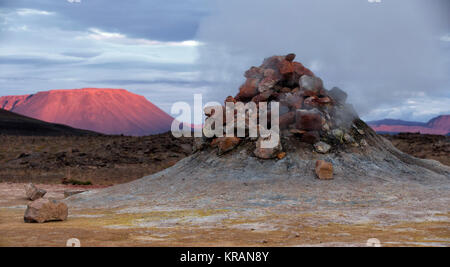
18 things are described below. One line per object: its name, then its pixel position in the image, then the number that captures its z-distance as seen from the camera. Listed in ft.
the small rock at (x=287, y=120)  53.79
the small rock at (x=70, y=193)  53.88
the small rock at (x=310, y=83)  56.80
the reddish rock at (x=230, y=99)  59.47
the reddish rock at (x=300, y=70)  59.47
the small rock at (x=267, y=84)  58.23
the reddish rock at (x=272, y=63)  60.18
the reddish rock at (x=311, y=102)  55.31
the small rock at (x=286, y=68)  58.54
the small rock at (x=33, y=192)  52.23
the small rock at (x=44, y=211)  33.14
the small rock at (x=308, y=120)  52.06
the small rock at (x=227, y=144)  52.39
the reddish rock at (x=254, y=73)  60.44
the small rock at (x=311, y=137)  51.57
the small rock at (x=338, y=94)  60.00
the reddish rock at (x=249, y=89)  58.90
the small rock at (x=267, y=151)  49.98
